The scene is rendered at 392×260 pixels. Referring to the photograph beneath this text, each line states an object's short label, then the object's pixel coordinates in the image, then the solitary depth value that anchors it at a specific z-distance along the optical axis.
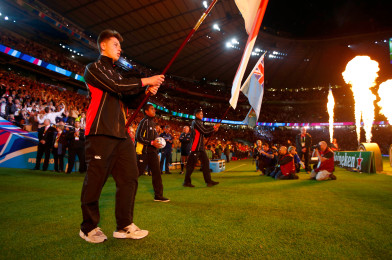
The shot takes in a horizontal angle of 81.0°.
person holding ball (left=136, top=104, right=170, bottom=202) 4.36
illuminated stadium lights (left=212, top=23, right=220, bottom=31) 25.75
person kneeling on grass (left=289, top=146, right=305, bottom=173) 11.00
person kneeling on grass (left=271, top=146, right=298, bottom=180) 8.43
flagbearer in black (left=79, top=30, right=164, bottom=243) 2.24
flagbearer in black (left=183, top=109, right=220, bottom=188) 5.94
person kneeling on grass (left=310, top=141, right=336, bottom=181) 8.02
